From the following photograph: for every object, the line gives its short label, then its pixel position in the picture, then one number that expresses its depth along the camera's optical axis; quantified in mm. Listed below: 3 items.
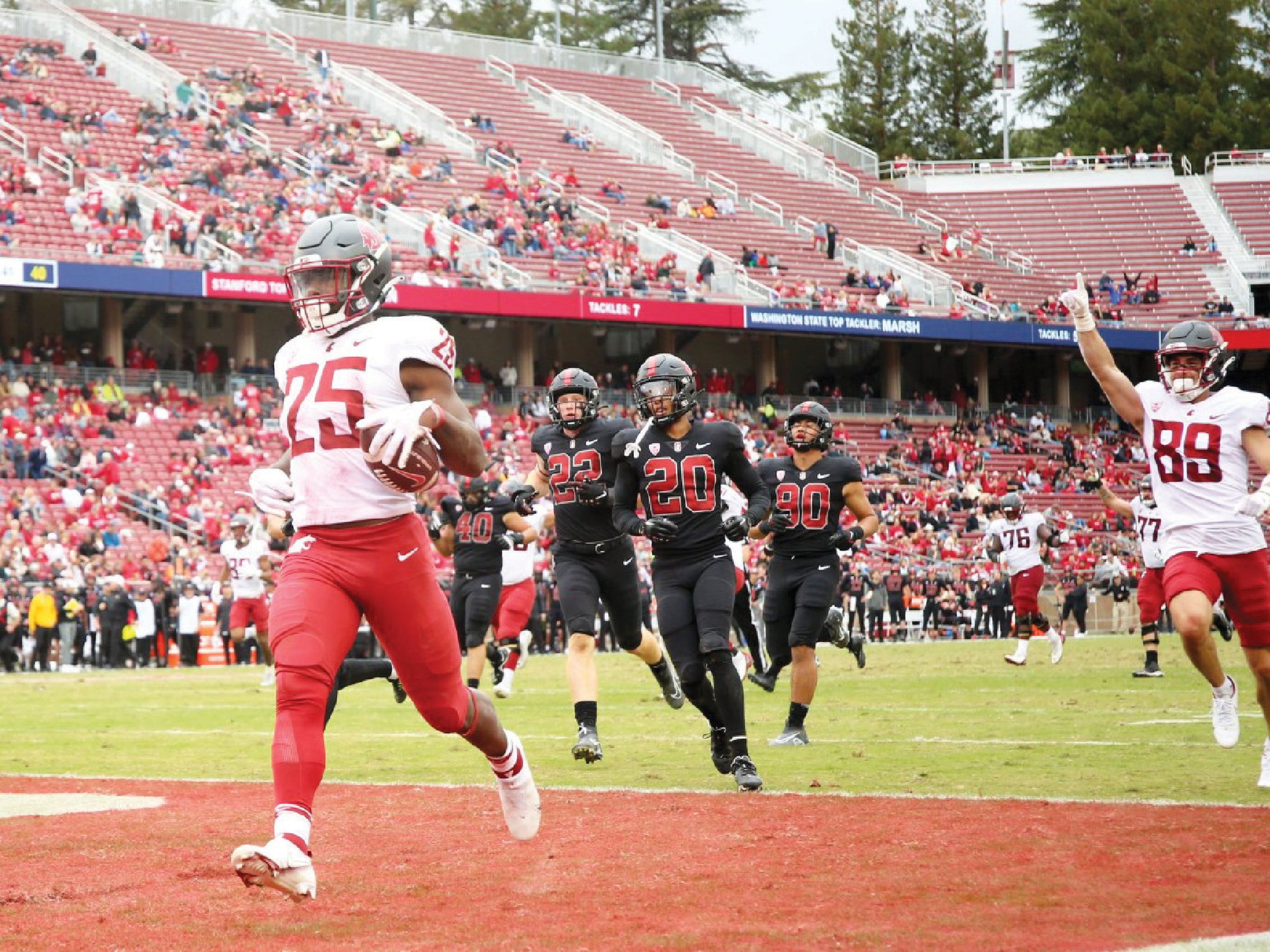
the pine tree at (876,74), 70000
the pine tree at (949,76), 70875
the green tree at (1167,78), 65938
